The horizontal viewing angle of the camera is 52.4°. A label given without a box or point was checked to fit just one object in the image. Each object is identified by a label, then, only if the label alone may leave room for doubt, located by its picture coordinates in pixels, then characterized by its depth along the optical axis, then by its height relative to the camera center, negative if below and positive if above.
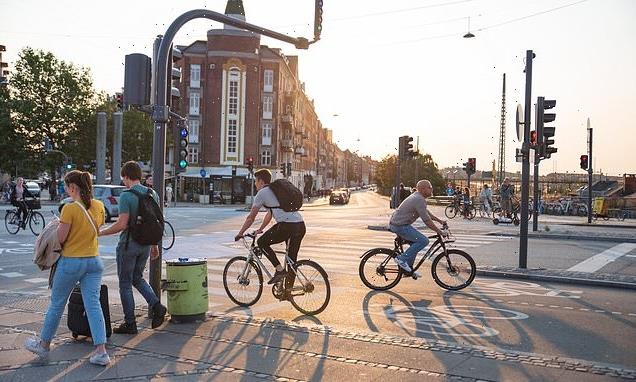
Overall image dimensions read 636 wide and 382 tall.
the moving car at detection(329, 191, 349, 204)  63.45 -0.86
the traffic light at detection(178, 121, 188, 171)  9.48 +0.59
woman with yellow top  5.55 -0.72
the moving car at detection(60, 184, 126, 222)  23.75 -0.44
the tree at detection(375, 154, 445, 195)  79.12 +2.57
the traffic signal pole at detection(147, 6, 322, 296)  7.73 +0.92
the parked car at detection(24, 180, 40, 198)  46.91 -0.41
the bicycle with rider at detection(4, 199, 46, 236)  19.11 -1.12
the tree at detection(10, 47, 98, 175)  51.47 +6.36
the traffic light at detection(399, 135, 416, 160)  26.58 +1.77
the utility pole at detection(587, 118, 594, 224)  28.73 +1.32
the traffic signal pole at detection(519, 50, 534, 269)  12.38 +0.20
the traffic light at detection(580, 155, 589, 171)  29.56 +1.47
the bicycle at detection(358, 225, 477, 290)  9.95 -1.18
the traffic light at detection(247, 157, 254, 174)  41.46 +1.51
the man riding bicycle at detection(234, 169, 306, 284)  7.88 -0.51
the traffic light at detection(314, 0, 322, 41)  11.52 +3.02
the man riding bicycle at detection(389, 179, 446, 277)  9.83 -0.52
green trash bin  7.22 -1.17
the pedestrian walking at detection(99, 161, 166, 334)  6.59 -0.69
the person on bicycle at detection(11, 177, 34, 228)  19.12 -0.53
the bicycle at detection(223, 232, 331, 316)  7.92 -1.20
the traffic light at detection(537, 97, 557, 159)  13.40 +1.65
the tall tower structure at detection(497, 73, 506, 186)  48.82 +4.52
